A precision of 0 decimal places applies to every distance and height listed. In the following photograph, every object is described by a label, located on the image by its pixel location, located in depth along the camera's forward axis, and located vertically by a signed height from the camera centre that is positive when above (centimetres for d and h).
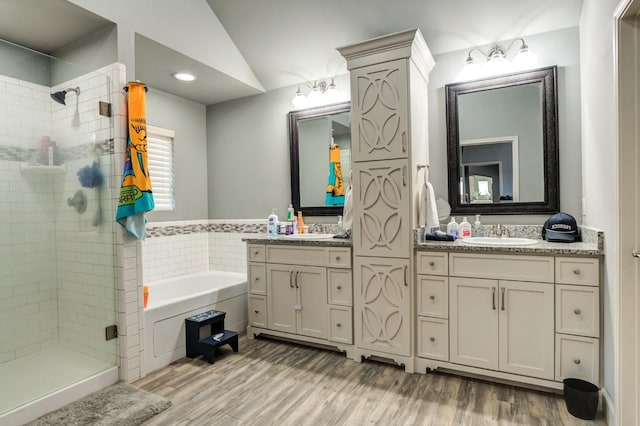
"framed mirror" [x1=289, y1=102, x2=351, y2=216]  357 +52
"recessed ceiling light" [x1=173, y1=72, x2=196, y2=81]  343 +130
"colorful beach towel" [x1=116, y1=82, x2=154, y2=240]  257 +25
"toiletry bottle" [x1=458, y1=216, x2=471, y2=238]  289 -18
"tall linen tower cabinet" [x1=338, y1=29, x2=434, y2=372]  262 +19
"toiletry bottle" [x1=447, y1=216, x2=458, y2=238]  294 -17
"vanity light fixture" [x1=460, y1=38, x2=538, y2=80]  273 +112
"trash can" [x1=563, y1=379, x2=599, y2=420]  200 -108
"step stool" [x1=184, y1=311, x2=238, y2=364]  290 -105
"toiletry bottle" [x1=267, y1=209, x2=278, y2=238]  351 -16
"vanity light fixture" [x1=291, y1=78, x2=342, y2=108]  356 +114
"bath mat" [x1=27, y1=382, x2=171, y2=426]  208 -119
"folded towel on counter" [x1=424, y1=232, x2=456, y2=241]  271 -22
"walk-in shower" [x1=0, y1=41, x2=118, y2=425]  262 -11
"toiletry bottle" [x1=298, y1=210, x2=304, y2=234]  371 -15
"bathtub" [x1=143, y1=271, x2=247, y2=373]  278 -85
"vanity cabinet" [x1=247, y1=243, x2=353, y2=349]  296 -72
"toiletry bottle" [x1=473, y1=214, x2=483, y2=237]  293 -18
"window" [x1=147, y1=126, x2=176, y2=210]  384 +50
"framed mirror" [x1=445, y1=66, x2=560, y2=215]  274 +49
